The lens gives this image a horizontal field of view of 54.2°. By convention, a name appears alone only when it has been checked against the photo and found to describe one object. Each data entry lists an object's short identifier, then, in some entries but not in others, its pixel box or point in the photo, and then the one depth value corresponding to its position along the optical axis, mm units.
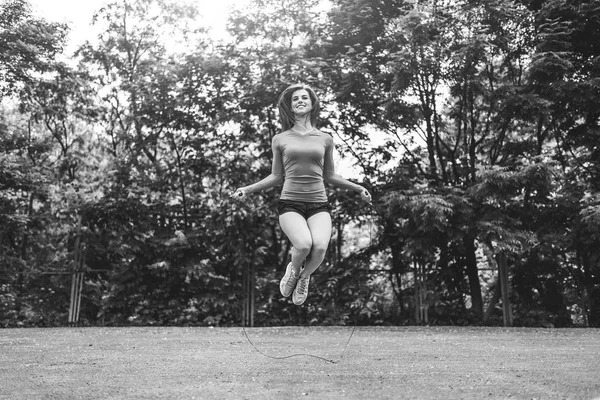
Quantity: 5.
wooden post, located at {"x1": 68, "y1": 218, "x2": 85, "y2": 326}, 12266
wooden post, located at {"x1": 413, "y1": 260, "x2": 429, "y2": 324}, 11969
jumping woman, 4840
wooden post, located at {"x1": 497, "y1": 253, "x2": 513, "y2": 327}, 11719
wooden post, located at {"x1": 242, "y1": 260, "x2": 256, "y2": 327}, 12102
